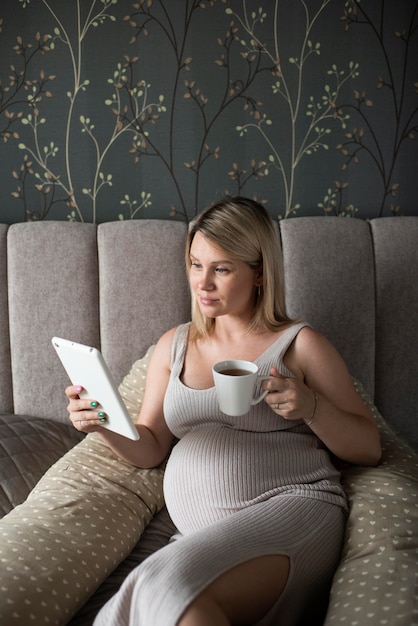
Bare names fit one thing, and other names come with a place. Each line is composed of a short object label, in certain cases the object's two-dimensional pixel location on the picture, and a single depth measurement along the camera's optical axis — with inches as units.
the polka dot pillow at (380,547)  40.0
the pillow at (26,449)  63.4
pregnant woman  40.9
